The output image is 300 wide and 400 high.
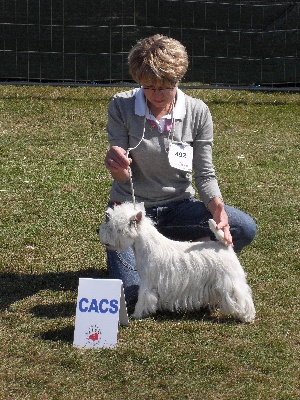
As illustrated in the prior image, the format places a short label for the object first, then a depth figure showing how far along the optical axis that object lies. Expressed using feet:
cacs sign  18.74
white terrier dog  20.03
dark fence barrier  49.08
